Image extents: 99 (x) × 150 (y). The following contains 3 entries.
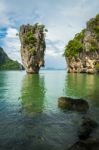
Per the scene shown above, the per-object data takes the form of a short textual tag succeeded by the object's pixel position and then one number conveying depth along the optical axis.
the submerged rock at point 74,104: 10.22
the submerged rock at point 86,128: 6.57
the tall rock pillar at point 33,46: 50.17
